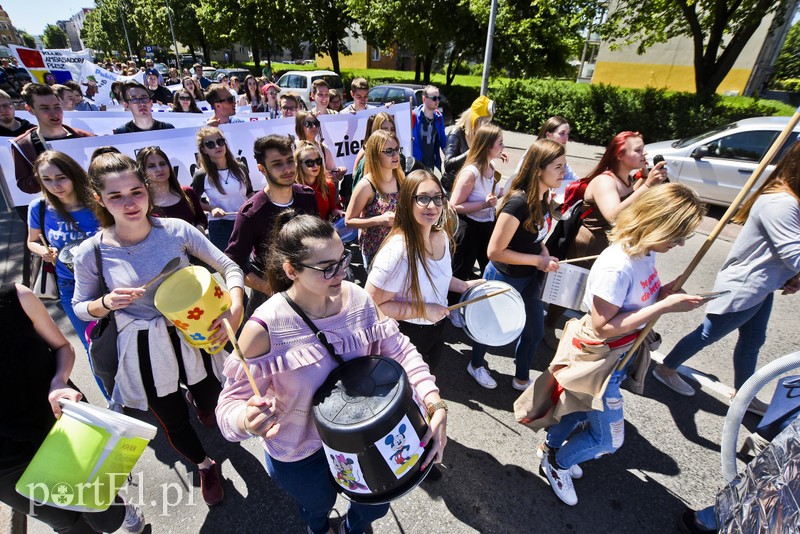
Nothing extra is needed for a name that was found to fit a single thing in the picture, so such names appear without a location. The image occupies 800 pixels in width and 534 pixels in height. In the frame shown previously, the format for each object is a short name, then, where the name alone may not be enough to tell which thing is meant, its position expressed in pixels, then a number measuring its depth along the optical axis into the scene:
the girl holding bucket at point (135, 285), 1.96
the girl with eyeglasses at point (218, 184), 3.60
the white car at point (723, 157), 6.68
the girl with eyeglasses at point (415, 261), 2.23
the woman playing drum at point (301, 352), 1.50
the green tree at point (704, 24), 9.66
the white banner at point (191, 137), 3.77
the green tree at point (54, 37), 89.23
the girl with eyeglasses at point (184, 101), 7.35
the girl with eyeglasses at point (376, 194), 3.20
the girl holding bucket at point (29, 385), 1.70
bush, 10.65
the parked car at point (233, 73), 20.32
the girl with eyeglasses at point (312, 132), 4.81
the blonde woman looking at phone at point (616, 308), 1.93
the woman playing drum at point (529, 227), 2.74
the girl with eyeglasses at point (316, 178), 3.61
